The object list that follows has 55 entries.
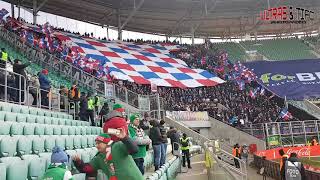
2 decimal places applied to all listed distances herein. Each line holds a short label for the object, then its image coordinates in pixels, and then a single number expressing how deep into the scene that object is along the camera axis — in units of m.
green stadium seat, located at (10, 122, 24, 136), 6.62
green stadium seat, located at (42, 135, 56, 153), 6.50
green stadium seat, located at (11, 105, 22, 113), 8.99
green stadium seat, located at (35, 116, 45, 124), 9.06
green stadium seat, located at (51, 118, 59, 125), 9.89
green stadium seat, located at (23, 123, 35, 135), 7.08
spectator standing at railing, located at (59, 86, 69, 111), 12.84
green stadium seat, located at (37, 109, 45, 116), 10.30
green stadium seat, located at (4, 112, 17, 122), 7.75
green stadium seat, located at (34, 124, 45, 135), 7.50
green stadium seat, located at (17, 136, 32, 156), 5.57
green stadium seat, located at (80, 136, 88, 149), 8.62
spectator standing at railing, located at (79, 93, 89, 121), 12.27
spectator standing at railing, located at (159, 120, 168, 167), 8.34
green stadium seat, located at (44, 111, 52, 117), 10.67
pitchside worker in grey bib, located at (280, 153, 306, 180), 9.30
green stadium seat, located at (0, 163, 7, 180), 3.77
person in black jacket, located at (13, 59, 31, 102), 9.92
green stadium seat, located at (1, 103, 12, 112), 8.57
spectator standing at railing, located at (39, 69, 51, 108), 11.49
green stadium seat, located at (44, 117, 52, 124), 9.45
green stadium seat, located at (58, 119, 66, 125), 10.37
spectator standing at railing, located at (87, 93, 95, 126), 12.62
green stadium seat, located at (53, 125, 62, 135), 8.37
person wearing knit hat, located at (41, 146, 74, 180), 3.40
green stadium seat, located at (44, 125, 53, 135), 7.86
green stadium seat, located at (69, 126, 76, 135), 9.37
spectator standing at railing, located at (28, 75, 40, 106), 11.05
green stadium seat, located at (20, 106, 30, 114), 9.42
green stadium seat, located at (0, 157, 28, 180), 3.95
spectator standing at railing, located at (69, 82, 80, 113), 12.59
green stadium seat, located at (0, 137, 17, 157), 5.09
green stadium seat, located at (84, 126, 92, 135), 10.96
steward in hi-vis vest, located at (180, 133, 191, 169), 11.70
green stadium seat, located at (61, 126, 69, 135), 8.90
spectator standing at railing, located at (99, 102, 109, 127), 13.38
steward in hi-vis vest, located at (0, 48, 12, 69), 10.34
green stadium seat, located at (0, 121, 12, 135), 6.29
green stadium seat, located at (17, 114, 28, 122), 8.16
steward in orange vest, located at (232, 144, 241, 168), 15.70
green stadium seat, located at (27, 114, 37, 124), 8.58
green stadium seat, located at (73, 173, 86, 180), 4.41
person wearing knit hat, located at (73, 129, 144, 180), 3.44
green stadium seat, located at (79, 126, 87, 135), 10.38
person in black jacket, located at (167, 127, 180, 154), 10.57
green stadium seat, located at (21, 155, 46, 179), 4.41
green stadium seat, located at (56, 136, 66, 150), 7.02
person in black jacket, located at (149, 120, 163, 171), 8.05
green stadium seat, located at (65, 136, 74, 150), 7.45
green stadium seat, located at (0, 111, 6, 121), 7.51
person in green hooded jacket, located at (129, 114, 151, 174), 6.00
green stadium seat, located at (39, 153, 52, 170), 4.85
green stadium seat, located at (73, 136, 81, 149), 7.99
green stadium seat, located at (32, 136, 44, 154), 6.06
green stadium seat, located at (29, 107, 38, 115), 9.86
